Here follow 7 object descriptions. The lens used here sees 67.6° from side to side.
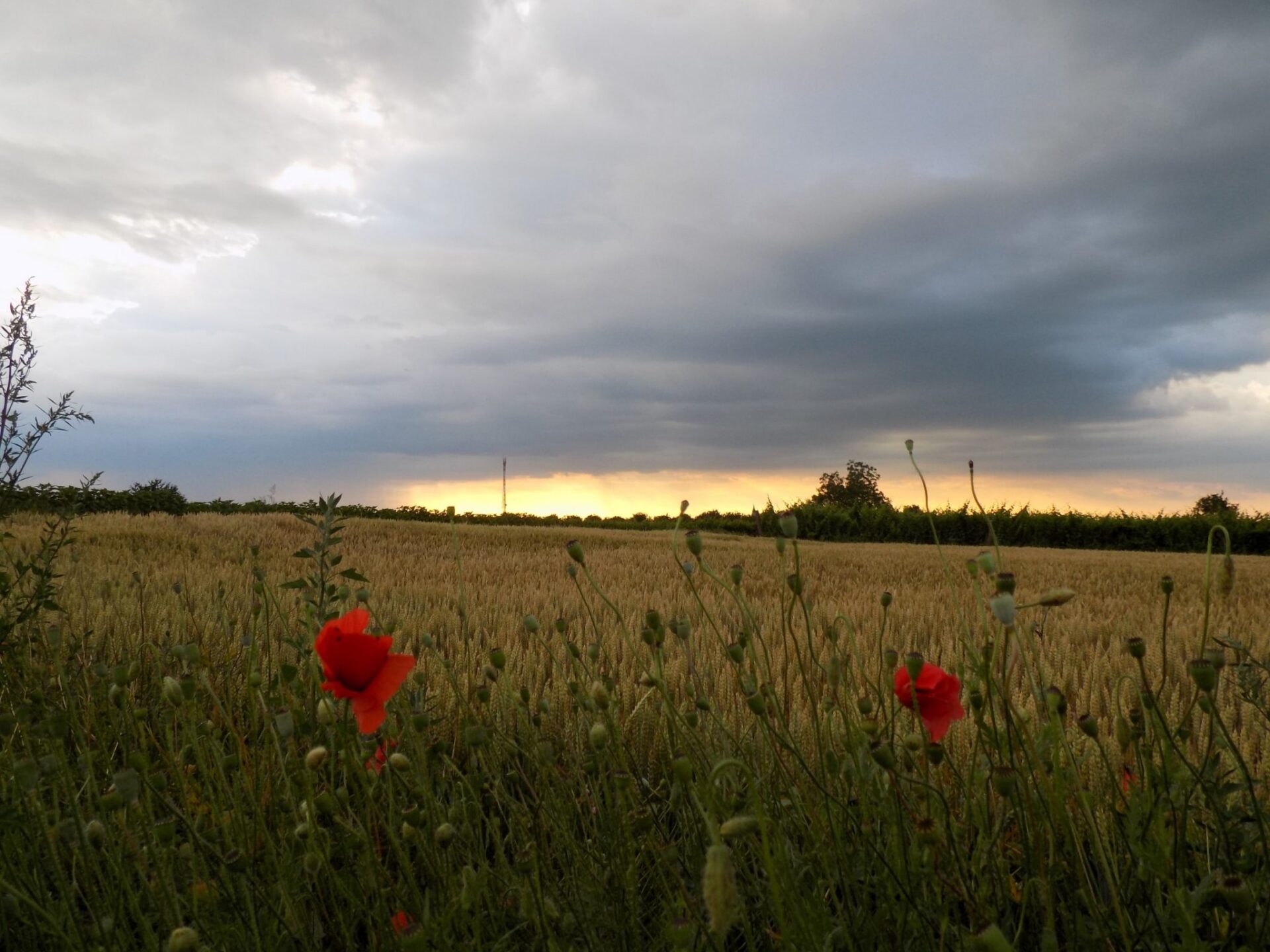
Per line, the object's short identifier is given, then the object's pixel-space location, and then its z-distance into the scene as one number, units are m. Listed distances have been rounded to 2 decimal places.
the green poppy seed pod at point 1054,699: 0.40
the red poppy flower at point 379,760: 0.58
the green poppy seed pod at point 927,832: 0.40
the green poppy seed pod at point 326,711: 0.49
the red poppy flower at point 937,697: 0.50
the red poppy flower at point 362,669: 0.45
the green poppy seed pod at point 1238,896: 0.34
